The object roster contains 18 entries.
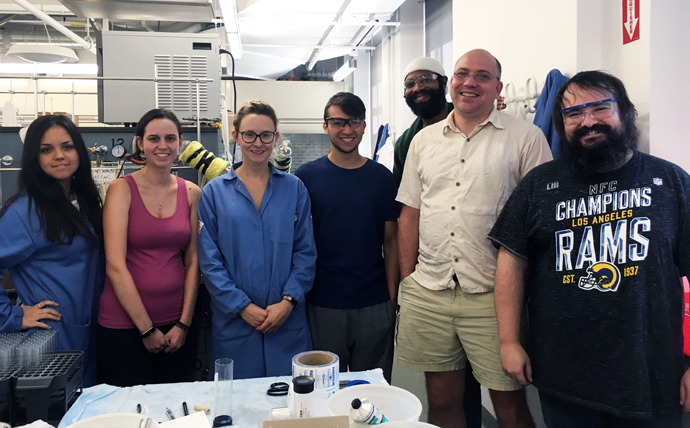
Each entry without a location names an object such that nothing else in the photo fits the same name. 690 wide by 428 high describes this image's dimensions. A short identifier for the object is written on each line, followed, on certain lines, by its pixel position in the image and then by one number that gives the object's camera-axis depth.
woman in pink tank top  1.81
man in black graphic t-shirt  1.32
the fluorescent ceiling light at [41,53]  4.74
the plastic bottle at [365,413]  0.92
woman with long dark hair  1.65
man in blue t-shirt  1.97
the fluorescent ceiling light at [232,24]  3.74
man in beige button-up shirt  1.70
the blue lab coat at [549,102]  2.00
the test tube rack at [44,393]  1.11
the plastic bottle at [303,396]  1.04
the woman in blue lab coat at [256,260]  1.85
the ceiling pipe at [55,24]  4.50
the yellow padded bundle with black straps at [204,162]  2.42
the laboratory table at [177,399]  1.20
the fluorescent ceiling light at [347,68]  6.11
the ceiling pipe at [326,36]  4.70
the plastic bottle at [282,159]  2.39
